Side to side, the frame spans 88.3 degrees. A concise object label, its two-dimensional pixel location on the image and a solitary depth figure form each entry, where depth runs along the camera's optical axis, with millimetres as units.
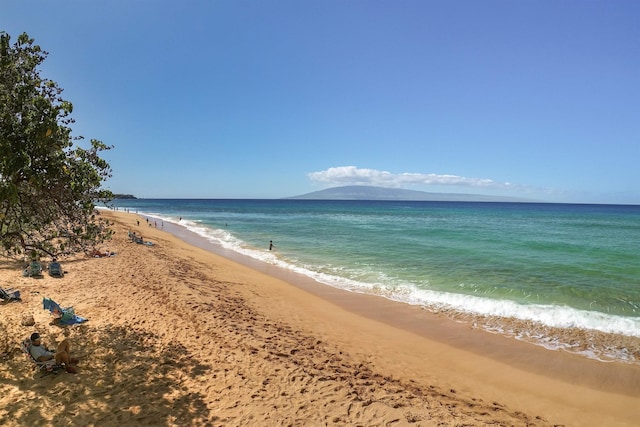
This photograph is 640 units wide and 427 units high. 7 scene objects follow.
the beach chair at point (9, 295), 11258
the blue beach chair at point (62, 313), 9906
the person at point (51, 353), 7414
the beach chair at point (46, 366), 7420
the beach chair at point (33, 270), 14395
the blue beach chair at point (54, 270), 14656
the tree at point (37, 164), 5941
